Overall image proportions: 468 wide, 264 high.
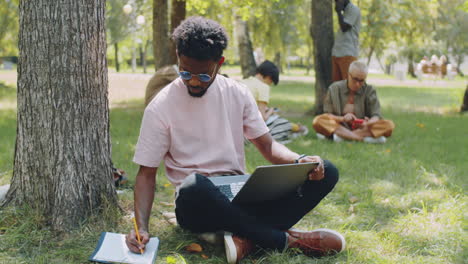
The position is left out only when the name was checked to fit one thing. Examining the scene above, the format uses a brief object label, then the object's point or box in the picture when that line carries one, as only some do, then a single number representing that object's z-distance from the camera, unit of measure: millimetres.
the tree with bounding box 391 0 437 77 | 20391
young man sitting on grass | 3008
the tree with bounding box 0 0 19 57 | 16953
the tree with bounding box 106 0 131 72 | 22297
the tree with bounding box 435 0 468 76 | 35344
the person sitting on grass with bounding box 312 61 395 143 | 7508
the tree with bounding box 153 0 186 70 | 11062
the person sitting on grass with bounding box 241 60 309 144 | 7164
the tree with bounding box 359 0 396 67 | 19781
